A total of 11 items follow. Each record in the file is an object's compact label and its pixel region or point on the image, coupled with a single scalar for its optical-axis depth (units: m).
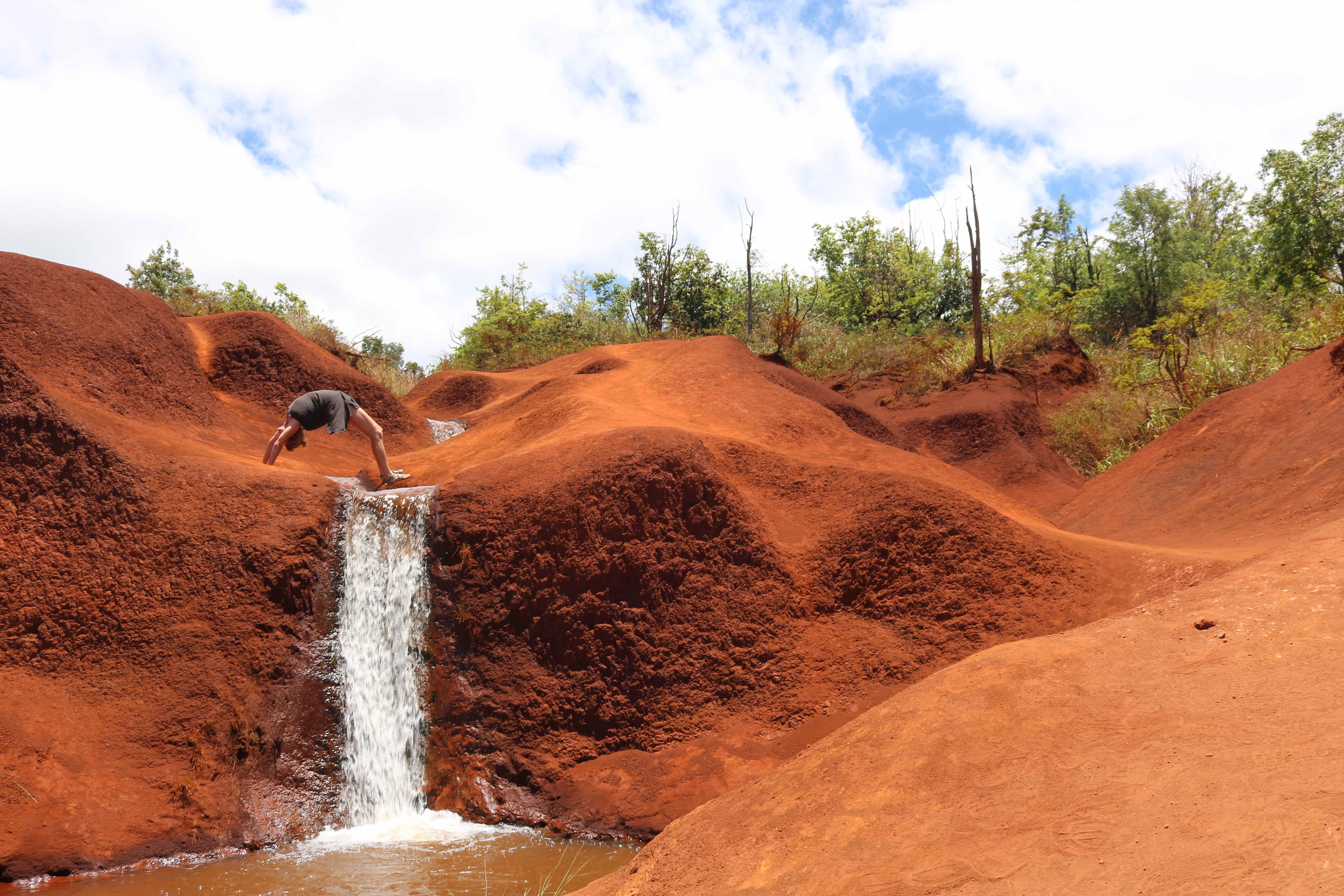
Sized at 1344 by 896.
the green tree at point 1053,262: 29.22
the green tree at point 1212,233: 26.78
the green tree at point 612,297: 30.53
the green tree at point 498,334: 25.09
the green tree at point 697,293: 29.31
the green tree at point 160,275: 26.86
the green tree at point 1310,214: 16.89
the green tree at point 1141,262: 25.83
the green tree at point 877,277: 28.05
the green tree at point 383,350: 22.03
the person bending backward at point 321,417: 8.20
